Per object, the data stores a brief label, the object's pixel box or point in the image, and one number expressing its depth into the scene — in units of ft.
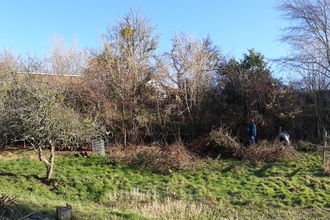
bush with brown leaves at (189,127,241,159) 50.88
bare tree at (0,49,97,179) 34.58
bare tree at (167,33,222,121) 64.59
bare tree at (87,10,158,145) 60.08
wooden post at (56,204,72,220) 19.83
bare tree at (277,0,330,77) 65.51
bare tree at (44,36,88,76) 86.61
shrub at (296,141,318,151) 53.42
